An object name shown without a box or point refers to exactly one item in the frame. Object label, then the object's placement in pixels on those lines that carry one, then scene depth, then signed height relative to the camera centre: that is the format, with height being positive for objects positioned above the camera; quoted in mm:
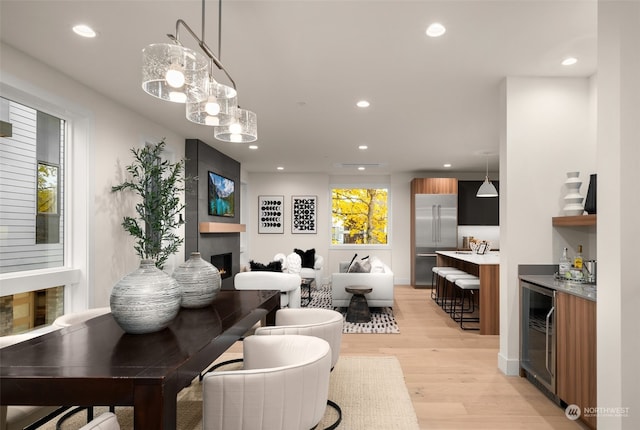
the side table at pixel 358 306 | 5172 -1252
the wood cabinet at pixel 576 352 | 2307 -883
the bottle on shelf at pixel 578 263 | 2947 -374
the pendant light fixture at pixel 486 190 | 6867 +434
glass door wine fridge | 2777 -937
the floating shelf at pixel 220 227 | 5823 -219
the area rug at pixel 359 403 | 2471 -1359
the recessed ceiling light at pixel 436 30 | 2500 +1227
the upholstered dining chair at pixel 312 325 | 2299 -730
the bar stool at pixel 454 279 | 5208 -880
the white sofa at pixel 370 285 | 5473 -1025
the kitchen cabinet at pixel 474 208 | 8352 +139
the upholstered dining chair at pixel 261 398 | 1536 -746
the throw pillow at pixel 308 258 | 7746 -884
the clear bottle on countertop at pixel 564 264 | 3100 -404
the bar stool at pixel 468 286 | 4801 -897
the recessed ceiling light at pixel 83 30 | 2566 +1248
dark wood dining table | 1259 -551
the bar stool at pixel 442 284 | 5863 -1190
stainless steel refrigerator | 8211 -314
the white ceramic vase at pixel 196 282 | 2217 -394
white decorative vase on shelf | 3150 +144
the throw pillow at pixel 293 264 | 6188 -804
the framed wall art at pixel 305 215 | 8945 -19
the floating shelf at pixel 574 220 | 2785 -47
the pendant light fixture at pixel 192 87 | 1749 +655
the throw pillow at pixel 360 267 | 5586 -780
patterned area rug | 4762 -1441
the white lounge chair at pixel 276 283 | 4613 -839
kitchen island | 4531 -973
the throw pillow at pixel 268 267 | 5758 -798
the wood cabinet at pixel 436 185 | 8227 +627
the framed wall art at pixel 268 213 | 9016 +27
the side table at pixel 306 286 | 6473 -1317
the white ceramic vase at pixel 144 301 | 1699 -391
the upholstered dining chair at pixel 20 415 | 1528 -854
